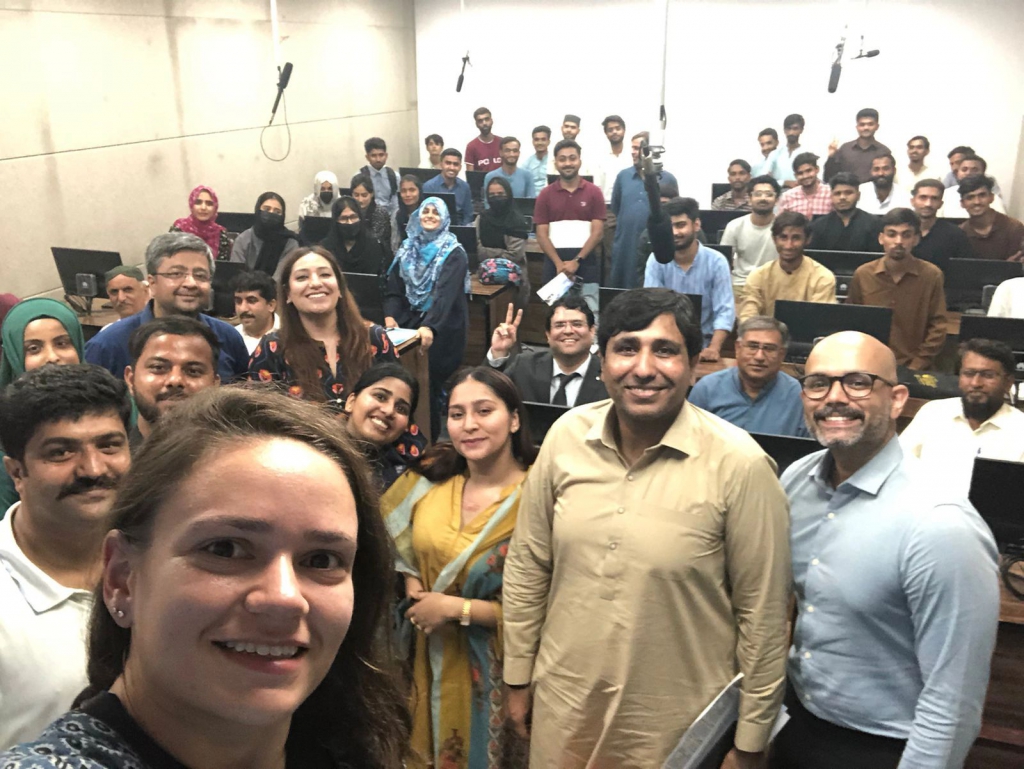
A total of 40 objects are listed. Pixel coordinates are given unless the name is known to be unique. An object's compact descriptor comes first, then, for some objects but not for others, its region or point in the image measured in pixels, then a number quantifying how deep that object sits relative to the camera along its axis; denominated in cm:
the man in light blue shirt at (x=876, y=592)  161
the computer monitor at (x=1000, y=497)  258
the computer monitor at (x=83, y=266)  540
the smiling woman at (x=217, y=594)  68
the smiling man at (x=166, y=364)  226
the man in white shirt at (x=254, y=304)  413
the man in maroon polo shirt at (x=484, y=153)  981
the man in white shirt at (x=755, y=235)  568
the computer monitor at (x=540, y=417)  278
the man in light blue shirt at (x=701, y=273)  467
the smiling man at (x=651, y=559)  177
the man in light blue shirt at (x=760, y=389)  328
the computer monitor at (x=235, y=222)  668
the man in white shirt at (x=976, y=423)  312
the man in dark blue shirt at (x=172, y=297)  293
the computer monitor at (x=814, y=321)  376
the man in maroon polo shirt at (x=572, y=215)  632
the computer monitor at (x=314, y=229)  630
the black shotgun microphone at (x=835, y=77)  624
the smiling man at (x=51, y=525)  128
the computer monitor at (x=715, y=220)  662
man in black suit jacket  343
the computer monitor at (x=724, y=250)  519
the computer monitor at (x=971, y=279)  491
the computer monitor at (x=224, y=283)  508
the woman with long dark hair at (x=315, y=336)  293
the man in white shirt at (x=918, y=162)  830
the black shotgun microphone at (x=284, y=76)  739
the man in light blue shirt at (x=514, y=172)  856
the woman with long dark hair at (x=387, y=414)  254
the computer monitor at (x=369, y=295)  482
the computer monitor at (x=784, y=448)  257
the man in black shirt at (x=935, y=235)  545
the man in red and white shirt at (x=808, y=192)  663
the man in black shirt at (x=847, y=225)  571
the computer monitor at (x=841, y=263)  514
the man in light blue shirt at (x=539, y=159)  938
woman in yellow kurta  217
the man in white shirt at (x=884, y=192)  698
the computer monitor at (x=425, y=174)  918
